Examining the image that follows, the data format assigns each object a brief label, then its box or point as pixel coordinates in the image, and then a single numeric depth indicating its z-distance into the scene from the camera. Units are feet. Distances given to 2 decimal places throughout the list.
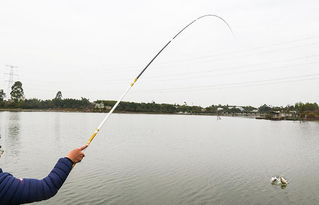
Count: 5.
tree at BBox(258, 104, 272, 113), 645.38
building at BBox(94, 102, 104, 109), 609.38
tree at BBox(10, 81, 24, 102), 451.53
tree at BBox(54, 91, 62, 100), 600.80
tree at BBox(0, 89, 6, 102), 482.37
